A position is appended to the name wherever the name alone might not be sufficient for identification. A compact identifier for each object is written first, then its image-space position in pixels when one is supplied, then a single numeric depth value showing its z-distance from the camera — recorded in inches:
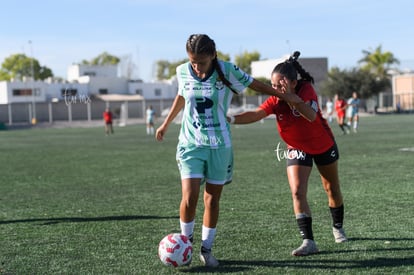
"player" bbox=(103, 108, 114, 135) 1721.2
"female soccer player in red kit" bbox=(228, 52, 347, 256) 256.1
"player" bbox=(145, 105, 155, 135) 1704.0
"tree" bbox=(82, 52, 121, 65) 5590.6
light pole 2745.8
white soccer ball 235.3
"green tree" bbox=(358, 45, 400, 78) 3954.2
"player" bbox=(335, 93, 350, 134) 1316.4
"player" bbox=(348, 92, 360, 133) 1393.1
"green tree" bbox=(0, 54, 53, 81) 4522.6
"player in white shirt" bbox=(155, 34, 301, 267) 232.5
